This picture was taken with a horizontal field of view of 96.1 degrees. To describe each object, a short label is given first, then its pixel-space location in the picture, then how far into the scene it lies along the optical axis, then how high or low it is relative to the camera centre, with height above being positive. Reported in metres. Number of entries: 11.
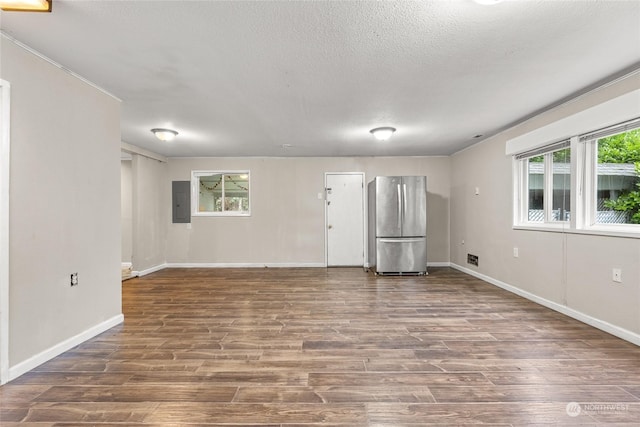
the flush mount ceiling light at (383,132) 3.94 +1.11
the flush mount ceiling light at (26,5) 1.54 +1.13
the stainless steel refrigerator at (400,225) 5.11 -0.23
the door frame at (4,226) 1.82 -0.08
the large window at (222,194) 6.00 +0.39
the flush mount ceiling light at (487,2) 1.54 +1.13
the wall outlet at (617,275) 2.48 -0.55
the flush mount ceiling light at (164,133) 3.97 +1.10
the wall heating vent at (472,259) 4.88 -0.83
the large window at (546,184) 3.16 +0.33
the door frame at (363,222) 5.93 -0.20
